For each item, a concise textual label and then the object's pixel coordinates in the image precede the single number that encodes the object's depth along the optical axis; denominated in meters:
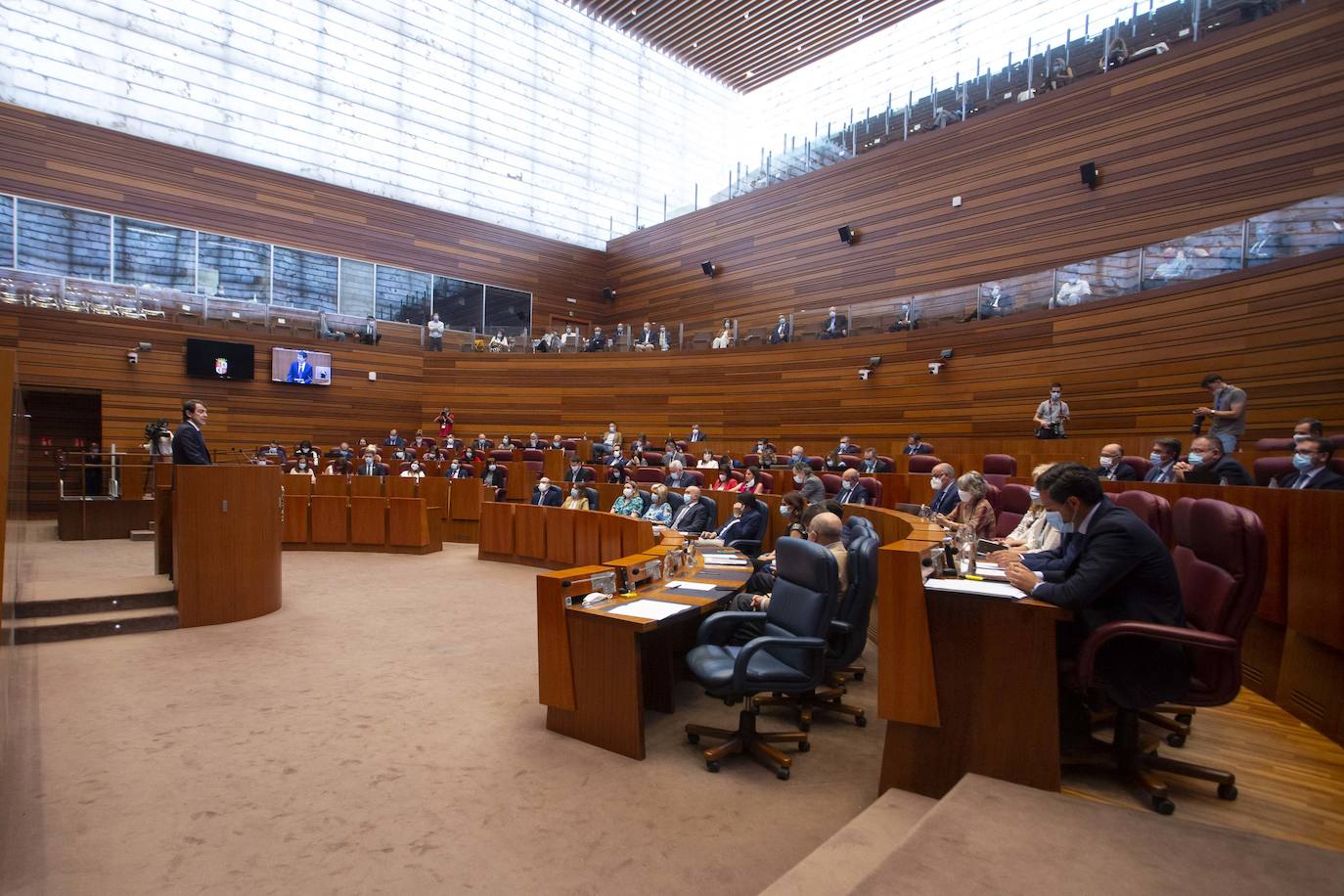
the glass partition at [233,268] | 12.98
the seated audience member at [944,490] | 5.33
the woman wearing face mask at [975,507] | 4.36
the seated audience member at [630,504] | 7.32
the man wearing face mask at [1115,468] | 5.55
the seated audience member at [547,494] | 8.65
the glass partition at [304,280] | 13.82
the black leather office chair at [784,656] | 2.85
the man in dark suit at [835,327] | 11.36
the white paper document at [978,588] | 2.31
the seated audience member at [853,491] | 6.38
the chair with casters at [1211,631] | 2.11
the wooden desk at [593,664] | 3.07
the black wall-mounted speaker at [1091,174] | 9.52
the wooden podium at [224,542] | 5.15
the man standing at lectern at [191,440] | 5.23
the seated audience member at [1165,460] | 4.98
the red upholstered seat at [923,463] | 7.60
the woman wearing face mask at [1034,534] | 3.67
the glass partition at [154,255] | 12.16
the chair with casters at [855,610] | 3.20
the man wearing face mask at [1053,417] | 7.76
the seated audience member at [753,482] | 7.34
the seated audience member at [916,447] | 8.73
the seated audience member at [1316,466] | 3.63
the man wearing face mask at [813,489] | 5.43
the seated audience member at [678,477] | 7.95
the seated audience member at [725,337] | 13.05
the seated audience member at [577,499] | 8.08
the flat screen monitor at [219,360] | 12.08
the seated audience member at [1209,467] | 4.33
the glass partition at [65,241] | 11.32
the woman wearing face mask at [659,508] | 6.84
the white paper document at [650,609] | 3.11
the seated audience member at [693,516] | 6.13
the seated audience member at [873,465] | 8.03
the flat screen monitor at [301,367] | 12.99
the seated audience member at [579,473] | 9.48
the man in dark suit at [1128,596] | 2.15
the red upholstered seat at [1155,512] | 3.19
